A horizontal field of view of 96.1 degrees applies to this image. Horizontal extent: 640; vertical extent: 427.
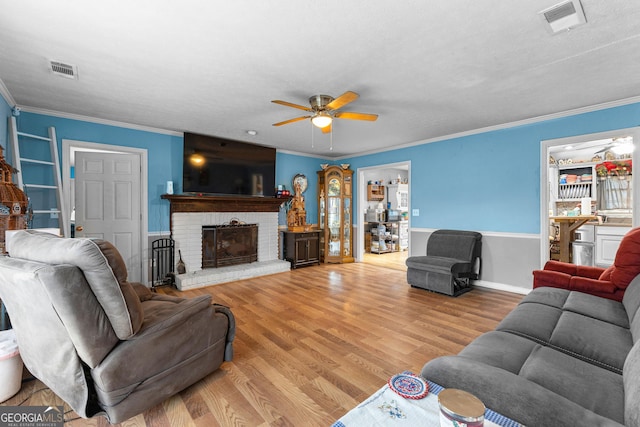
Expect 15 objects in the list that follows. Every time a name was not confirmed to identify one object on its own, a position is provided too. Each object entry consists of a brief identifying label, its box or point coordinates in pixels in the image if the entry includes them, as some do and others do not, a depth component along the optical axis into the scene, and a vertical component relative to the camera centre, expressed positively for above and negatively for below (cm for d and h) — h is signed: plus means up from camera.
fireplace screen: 507 -63
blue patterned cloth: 86 -64
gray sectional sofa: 95 -71
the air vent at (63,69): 259 +132
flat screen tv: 482 +79
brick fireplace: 465 -30
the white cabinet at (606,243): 512 -60
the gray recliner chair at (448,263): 399 -77
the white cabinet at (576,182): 614 +62
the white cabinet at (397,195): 860 +46
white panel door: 414 +14
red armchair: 219 -59
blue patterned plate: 99 -63
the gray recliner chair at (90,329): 139 -66
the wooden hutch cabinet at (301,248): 595 -79
